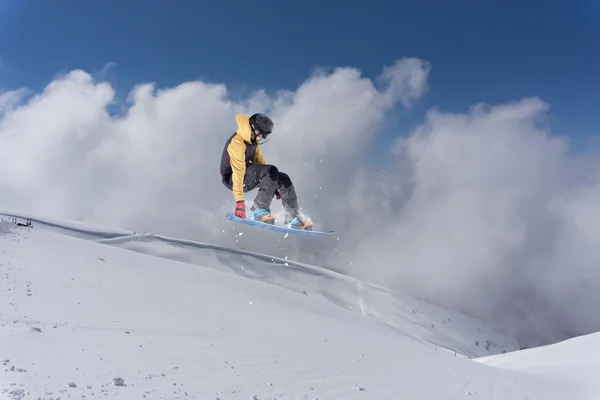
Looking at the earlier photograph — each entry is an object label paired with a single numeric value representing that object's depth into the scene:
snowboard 8.08
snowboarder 6.99
